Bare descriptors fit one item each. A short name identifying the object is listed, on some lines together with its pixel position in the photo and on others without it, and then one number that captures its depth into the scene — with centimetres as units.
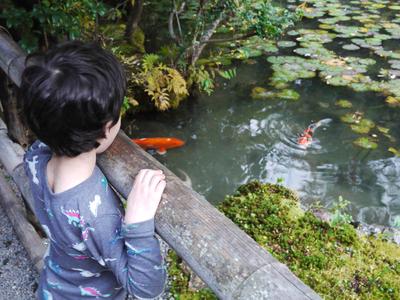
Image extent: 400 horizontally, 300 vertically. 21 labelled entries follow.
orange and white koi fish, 473
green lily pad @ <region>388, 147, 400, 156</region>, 457
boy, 87
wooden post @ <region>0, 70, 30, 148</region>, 227
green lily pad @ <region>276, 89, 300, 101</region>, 558
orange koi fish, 440
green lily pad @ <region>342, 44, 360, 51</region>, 681
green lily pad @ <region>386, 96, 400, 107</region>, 541
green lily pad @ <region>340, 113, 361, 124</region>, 512
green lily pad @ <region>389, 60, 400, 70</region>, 620
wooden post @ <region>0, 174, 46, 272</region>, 203
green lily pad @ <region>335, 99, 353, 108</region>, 543
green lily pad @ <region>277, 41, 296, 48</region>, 698
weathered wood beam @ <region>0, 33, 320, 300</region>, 72
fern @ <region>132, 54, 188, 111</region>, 470
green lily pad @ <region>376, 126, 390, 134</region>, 494
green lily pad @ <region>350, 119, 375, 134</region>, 493
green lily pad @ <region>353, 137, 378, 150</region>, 465
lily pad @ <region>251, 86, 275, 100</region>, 564
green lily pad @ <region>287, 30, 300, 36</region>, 745
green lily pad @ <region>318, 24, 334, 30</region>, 767
